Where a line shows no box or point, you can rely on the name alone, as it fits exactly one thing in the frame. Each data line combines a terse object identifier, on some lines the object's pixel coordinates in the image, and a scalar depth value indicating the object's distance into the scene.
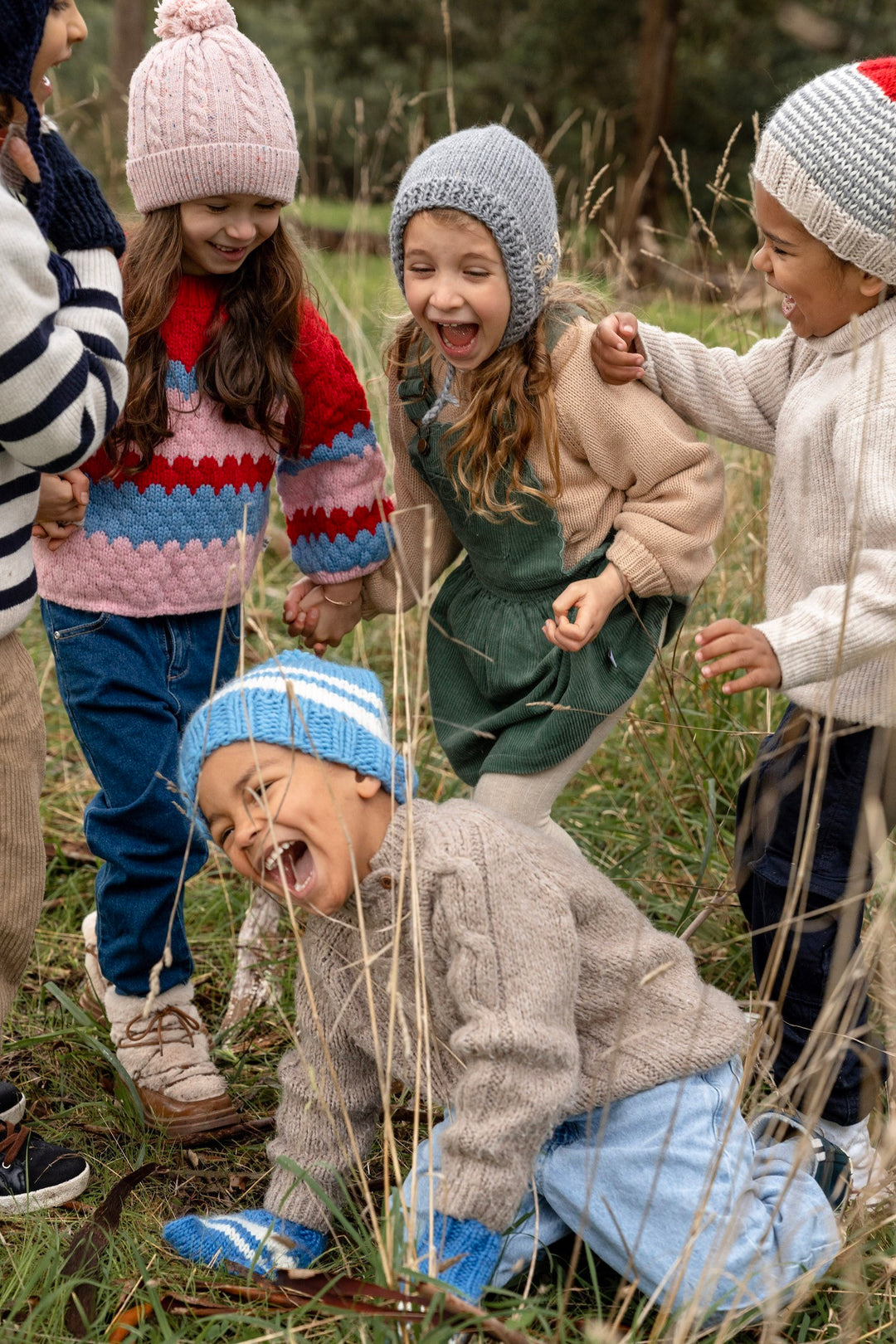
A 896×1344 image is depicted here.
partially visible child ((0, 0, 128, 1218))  1.76
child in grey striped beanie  1.91
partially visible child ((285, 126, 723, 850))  2.17
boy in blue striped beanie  1.73
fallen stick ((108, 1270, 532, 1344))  1.63
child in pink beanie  2.17
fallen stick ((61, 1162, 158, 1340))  1.85
